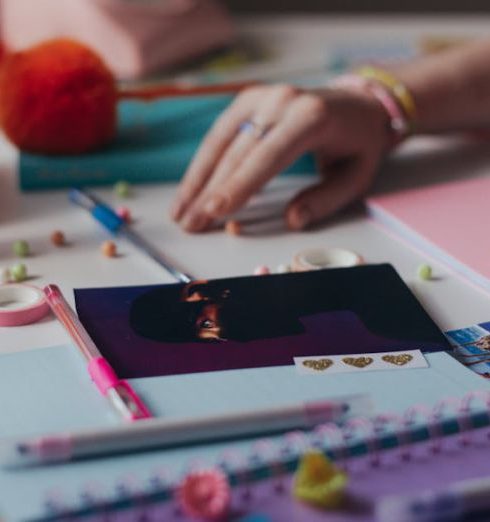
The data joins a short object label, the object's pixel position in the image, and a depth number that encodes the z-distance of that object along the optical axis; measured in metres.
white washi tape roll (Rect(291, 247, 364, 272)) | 0.76
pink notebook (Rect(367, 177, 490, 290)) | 0.75
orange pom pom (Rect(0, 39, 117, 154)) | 0.86
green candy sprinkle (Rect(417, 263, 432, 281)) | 0.74
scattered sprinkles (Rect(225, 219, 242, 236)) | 0.80
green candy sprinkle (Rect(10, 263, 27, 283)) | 0.73
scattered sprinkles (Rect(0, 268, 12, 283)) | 0.73
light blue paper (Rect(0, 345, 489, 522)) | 0.56
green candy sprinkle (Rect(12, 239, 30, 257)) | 0.76
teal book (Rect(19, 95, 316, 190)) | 0.87
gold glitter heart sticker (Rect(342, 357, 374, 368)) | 0.64
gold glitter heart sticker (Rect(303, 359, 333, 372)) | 0.64
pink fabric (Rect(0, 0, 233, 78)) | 1.07
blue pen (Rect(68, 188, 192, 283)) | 0.75
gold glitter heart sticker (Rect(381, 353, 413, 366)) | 0.65
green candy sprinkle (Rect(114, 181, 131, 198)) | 0.86
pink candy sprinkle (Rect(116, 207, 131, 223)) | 0.82
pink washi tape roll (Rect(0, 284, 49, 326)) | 0.68
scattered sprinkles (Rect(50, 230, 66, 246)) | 0.78
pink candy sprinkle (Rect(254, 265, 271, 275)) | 0.74
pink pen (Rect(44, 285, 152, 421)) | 0.60
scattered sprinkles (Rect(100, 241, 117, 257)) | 0.76
